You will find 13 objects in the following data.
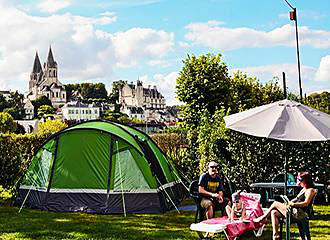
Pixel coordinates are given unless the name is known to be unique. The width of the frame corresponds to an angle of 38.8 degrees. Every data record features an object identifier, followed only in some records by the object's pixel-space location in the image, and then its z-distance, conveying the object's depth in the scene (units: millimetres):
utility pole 11578
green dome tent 8242
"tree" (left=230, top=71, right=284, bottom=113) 19858
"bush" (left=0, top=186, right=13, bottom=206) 9592
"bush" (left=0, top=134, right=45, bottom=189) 10062
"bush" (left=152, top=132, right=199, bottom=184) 11156
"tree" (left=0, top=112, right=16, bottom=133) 65562
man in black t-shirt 6523
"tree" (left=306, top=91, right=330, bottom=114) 10422
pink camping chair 5430
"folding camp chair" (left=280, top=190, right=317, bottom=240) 5498
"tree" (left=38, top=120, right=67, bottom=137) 61231
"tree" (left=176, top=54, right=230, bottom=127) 14703
